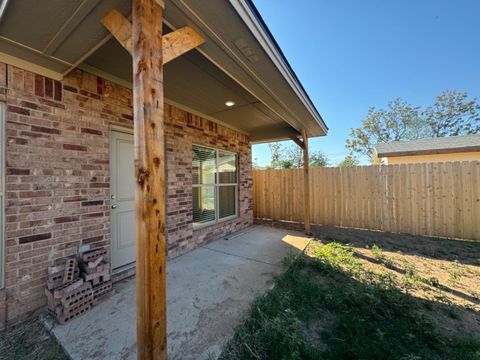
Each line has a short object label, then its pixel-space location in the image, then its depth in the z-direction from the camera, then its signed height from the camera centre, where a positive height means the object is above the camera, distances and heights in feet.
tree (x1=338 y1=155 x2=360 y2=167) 59.88 +4.86
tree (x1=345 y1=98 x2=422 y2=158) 55.72 +14.49
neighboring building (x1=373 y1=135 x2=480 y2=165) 22.33 +2.80
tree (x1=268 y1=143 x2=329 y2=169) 54.70 +6.43
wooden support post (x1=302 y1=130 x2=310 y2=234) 17.47 -0.92
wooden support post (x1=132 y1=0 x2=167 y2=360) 3.86 +0.07
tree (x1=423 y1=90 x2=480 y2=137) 50.75 +15.41
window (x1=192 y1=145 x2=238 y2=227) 14.02 -0.33
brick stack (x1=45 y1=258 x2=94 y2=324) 6.39 -3.56
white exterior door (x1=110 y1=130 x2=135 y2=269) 9.24 -0.72
